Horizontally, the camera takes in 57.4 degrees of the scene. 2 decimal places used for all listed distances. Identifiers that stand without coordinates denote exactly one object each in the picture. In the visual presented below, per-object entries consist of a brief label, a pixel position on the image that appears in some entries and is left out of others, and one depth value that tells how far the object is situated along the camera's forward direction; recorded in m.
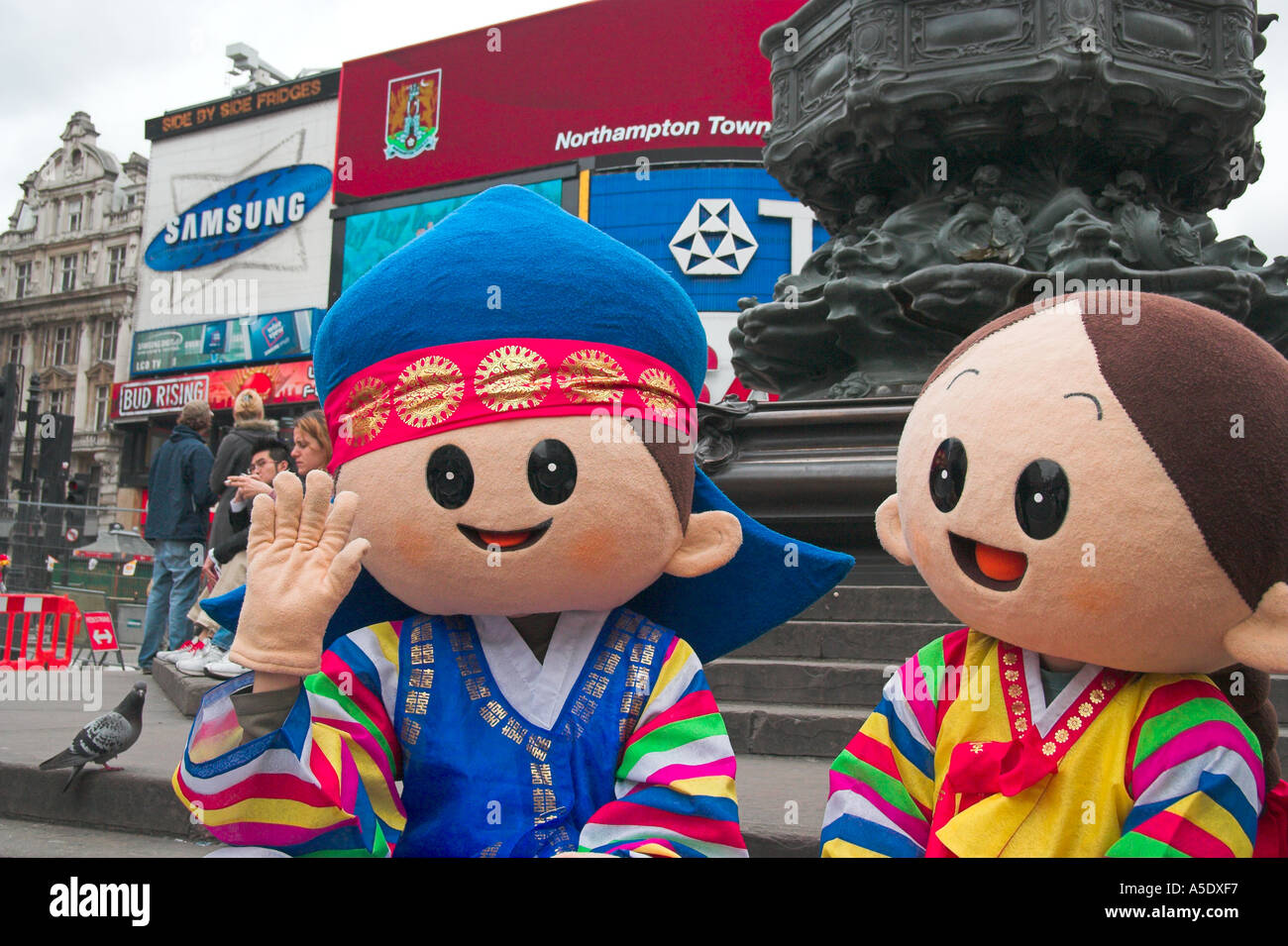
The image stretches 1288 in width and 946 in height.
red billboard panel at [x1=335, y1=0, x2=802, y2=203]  25.95
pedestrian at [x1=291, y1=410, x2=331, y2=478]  4.71
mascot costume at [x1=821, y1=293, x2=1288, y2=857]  1.94
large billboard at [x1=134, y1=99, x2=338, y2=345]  33.06
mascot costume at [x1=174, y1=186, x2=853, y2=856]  2.08
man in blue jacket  7.28
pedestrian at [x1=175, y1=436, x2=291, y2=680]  5.98
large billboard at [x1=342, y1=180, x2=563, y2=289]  29.48
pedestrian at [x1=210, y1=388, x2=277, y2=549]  6.38
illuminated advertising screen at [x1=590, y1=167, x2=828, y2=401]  24.28
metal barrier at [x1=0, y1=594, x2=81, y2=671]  8.50
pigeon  3.47
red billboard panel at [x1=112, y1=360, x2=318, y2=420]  32.97
